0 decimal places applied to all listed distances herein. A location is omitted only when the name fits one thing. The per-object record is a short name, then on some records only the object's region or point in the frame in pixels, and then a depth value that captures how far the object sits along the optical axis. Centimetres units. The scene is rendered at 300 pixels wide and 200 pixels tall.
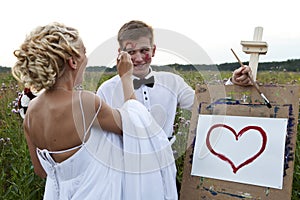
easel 172
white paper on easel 174
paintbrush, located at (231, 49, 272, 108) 178
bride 145
